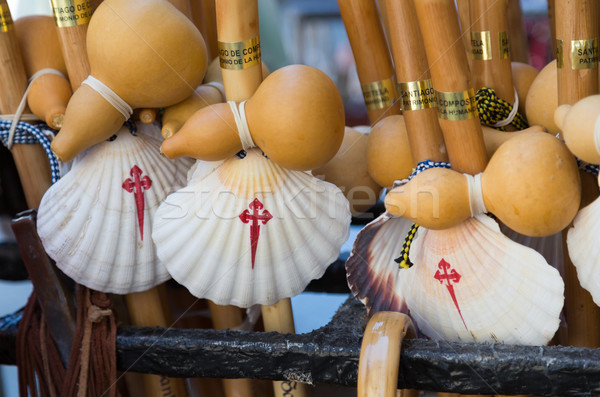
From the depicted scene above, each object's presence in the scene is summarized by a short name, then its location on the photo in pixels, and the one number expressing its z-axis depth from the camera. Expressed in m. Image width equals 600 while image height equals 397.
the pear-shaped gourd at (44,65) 0.50
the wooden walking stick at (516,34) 0.59
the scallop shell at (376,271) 0.49
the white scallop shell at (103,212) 0.52
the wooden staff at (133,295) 0.49
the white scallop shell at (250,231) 0.48
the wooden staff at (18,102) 0.51
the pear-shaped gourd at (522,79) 0.50
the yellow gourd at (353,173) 0.52
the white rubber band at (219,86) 0.51
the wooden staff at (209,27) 0.57
